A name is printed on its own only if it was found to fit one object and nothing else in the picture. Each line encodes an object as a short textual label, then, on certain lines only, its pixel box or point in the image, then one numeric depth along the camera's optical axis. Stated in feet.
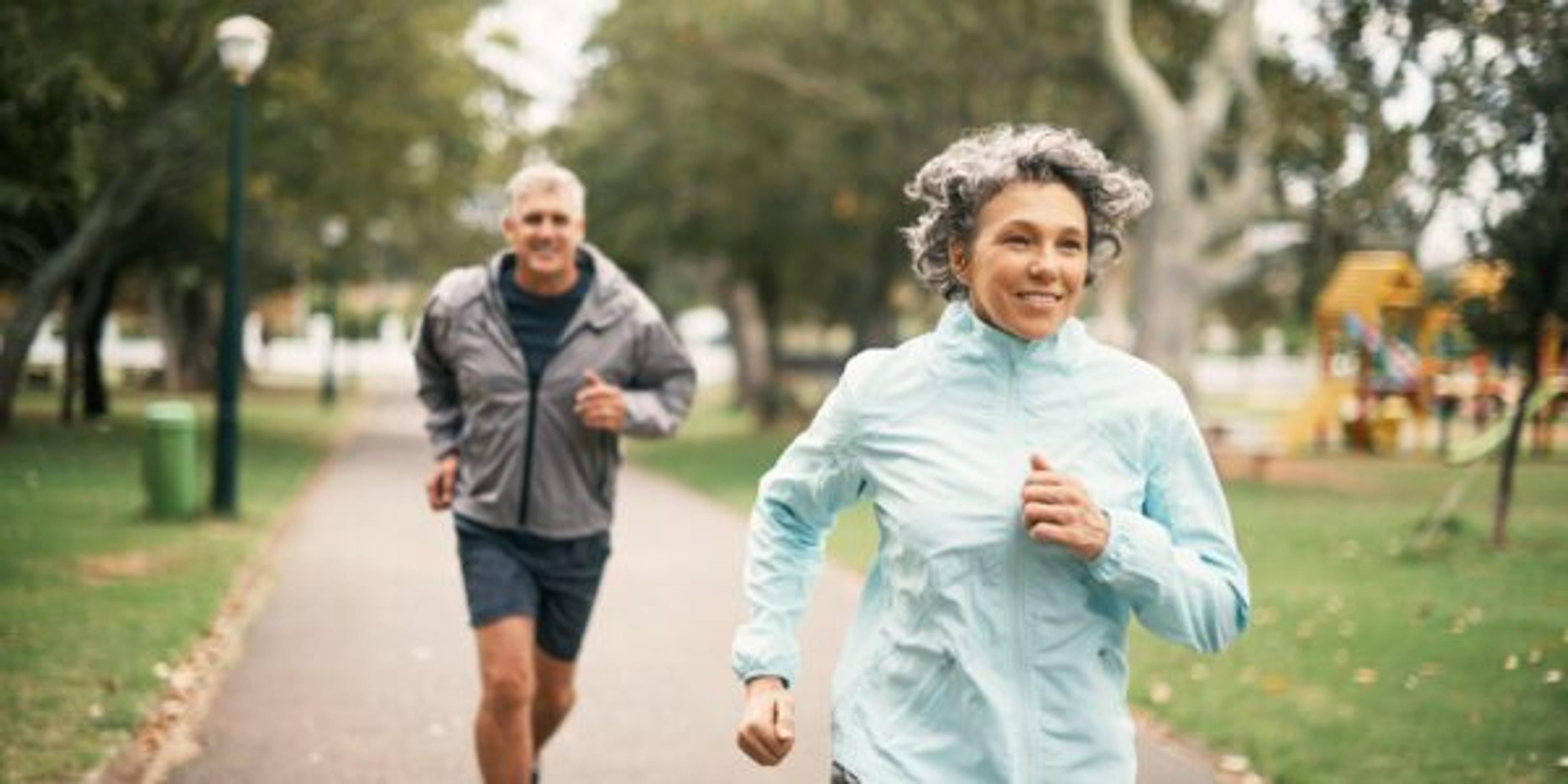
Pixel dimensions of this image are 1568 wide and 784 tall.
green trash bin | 45.09
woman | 8.38
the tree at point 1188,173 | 62.85
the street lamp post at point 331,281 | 108.37
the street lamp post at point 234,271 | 44.50
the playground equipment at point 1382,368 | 82.48
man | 15.52
